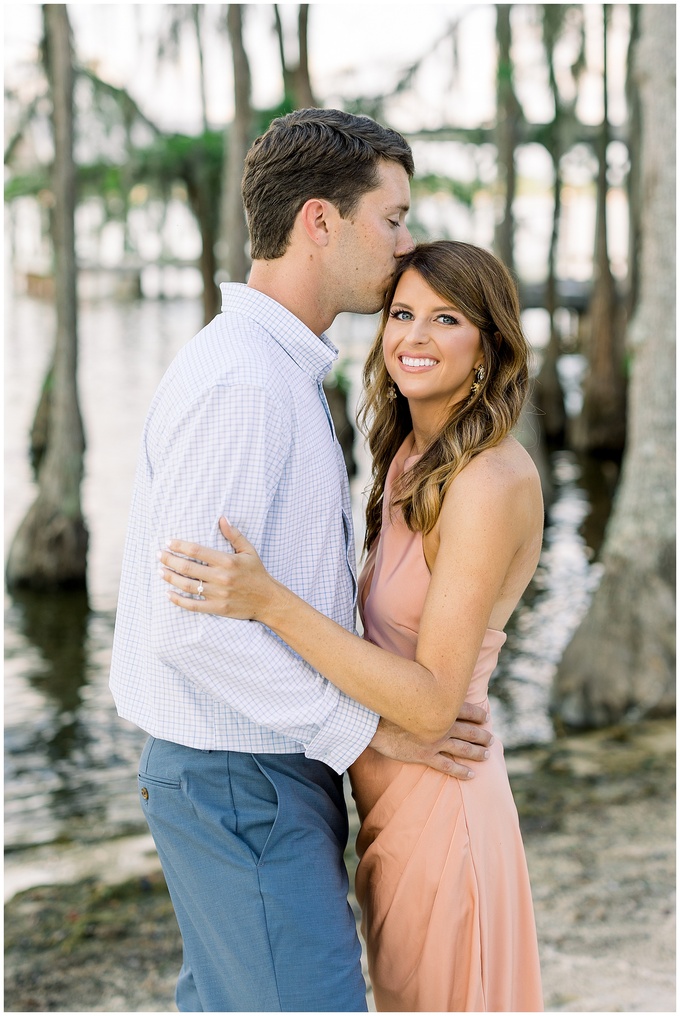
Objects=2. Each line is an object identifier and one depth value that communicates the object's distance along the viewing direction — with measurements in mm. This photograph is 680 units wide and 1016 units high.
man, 2016
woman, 2213
